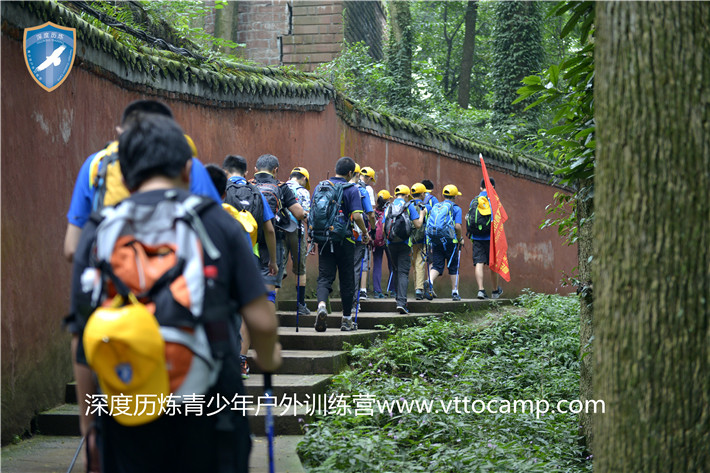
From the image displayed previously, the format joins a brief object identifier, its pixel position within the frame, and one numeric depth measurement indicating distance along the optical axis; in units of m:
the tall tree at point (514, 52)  22.94
